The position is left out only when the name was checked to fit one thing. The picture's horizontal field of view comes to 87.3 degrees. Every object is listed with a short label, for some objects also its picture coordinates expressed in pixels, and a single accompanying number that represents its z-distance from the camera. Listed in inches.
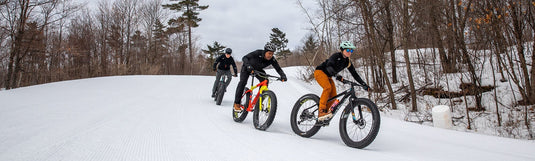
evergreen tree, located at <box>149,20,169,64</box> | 1106.4
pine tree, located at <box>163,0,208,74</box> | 1454.2
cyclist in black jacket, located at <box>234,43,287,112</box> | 237.1
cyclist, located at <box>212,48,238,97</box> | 366.0
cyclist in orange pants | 184.2
